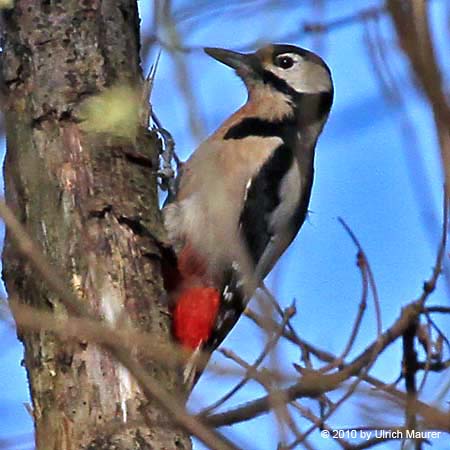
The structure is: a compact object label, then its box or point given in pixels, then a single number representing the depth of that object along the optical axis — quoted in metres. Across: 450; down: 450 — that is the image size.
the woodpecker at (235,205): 6.24
